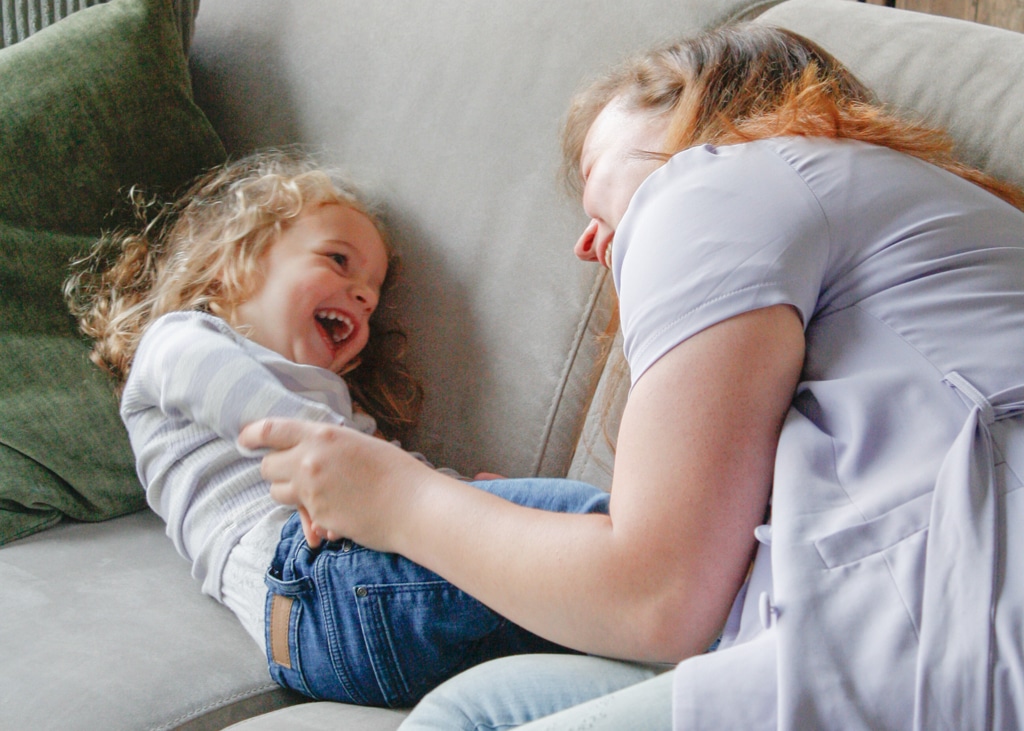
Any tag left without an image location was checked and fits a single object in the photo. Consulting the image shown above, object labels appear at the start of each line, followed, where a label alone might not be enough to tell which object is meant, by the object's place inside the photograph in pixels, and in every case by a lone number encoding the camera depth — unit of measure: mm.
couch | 1019
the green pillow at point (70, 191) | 1276
